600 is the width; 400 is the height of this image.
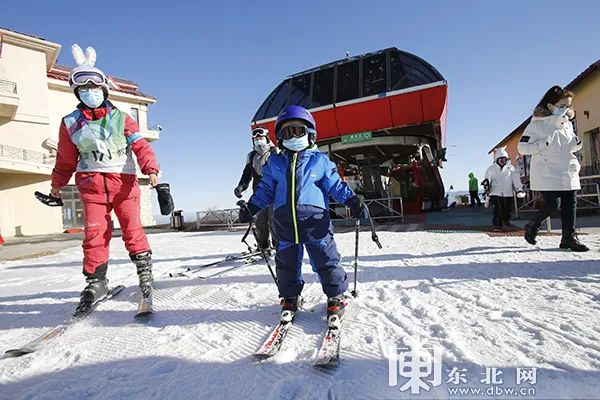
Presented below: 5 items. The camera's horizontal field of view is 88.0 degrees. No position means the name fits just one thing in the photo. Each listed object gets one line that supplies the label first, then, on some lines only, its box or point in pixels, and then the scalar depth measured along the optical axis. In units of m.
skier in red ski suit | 2.59
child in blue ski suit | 2.11
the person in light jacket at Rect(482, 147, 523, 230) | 6.23
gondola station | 8.14
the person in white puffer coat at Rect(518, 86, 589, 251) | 3.73
